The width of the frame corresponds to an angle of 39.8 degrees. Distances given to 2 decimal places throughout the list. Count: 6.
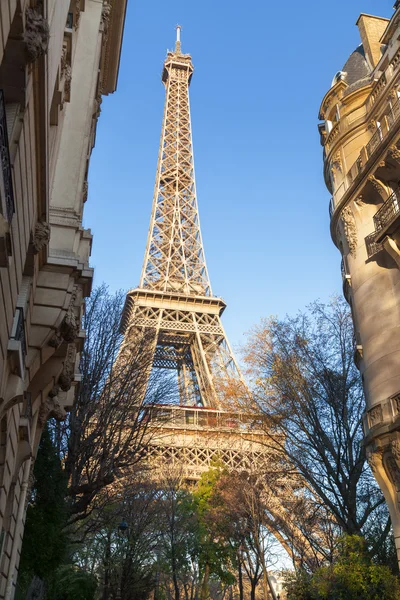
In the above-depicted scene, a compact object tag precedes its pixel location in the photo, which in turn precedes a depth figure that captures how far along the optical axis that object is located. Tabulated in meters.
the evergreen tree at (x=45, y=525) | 15.79
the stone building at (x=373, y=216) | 15.21
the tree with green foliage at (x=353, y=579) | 15.29
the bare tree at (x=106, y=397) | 19.86
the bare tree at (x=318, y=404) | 18.78
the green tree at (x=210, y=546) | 38.19
